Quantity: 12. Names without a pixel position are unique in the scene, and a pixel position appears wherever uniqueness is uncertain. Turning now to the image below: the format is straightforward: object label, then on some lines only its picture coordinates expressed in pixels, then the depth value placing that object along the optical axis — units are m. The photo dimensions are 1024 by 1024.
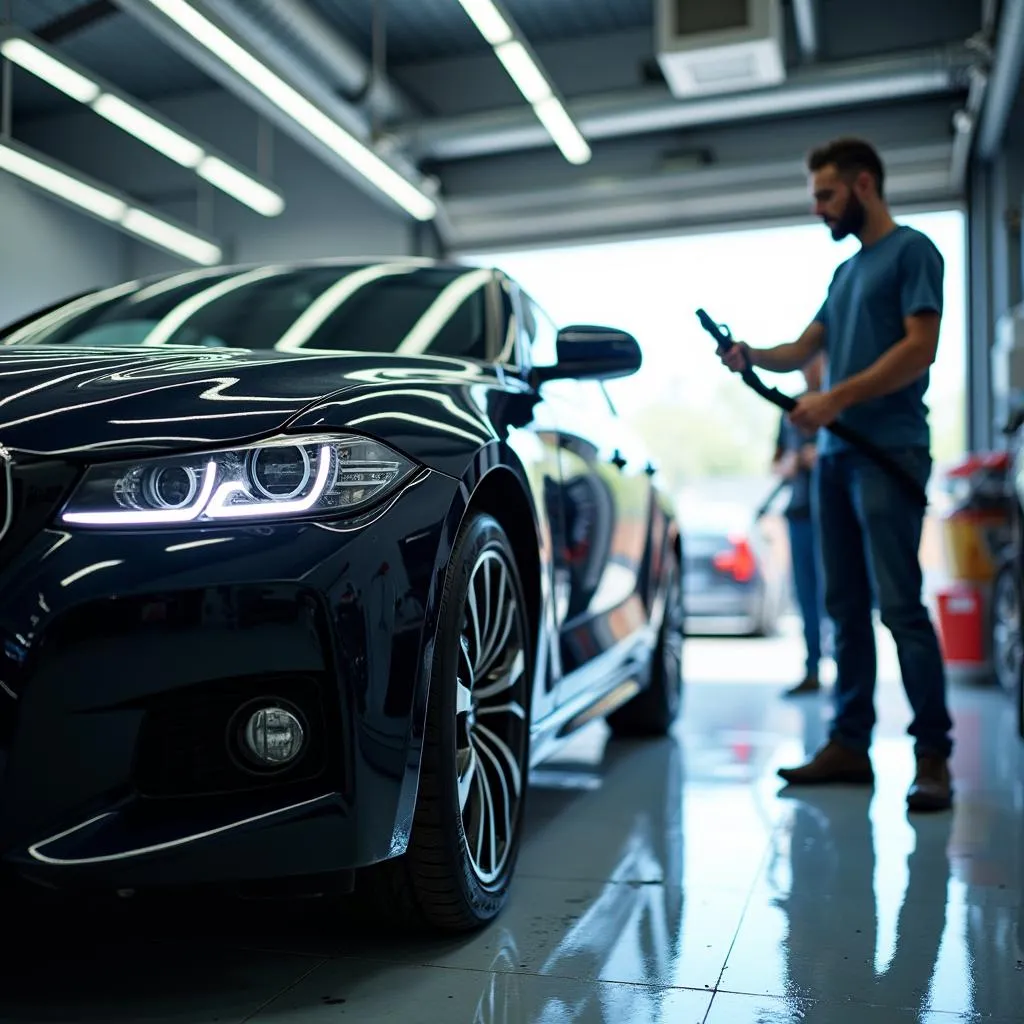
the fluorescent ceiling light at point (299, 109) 5.70
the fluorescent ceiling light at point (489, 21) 6.12
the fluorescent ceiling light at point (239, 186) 7.92
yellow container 6.21
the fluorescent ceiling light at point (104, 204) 7.36
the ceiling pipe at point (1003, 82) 6.46
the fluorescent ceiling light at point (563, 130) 7.58
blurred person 5.58
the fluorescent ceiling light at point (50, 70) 5.86
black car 1.43
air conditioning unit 6.66
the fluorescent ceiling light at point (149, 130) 6.88
